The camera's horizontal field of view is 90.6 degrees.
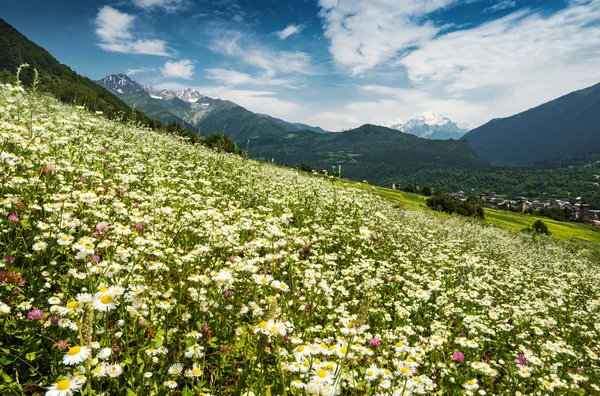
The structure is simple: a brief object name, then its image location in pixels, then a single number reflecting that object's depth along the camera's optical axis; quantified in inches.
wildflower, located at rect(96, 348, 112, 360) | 77.0
